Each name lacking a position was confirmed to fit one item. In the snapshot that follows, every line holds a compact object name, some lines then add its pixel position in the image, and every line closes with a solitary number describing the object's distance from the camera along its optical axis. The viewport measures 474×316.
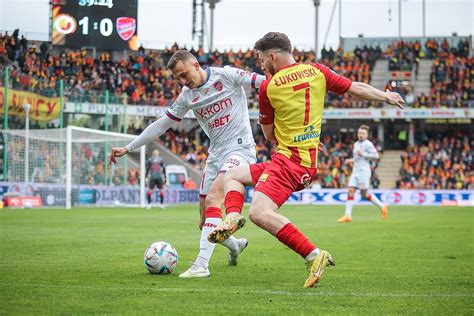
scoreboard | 32.91
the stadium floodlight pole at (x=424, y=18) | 56.91
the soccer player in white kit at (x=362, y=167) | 21.17
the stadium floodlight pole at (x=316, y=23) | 50.94
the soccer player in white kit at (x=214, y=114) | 8.01
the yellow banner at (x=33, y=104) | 26.80
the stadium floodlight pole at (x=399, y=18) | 56.62
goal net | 27.31
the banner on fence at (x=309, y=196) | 30.64
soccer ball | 7.77
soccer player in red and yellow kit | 6.56
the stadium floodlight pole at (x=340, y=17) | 58.62
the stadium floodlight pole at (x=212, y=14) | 56.00
